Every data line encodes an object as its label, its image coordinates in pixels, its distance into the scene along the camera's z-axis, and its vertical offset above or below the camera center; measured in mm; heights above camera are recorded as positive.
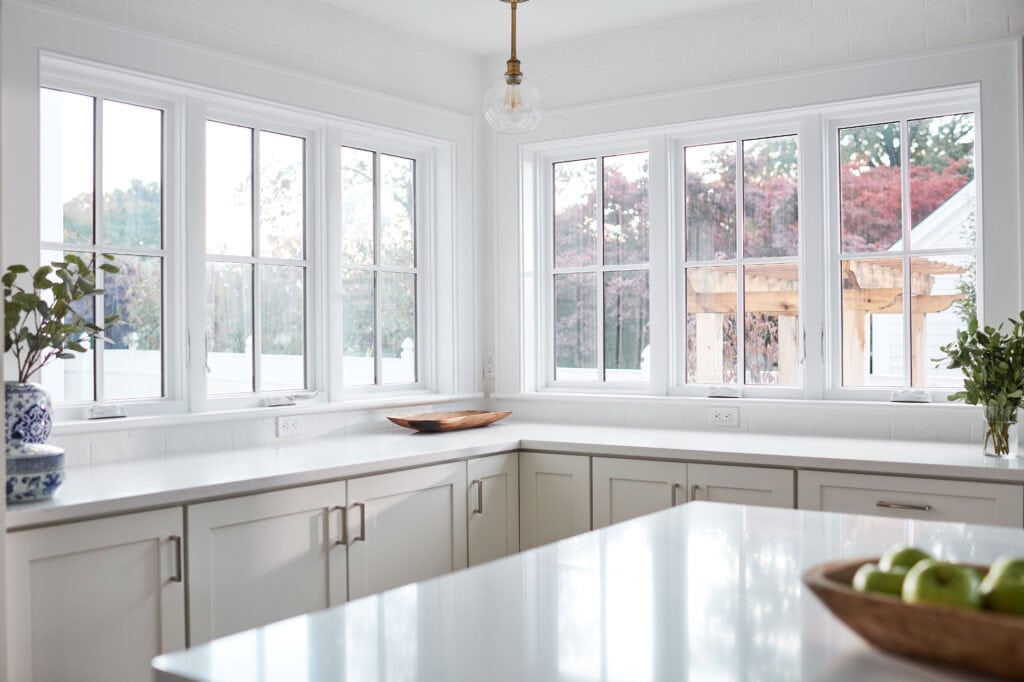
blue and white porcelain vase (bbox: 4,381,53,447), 2406 -172
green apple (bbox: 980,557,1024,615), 961 -260
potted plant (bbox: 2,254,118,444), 2422 +34
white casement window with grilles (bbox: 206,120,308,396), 3654 +338
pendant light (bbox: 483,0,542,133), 2732 +698
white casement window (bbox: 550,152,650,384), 4457 +351
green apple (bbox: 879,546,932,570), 1115 -261
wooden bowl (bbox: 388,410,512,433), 3988 -334
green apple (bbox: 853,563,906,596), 1064 -275
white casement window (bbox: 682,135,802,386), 4082 +349
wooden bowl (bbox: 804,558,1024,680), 942 -306
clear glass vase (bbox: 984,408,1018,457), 3078 -294
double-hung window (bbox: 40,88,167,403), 3148 +437
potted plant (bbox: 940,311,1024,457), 3064 -130
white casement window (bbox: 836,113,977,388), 3717 +380
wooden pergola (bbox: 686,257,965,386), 3781 +165
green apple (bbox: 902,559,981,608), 986 -262
